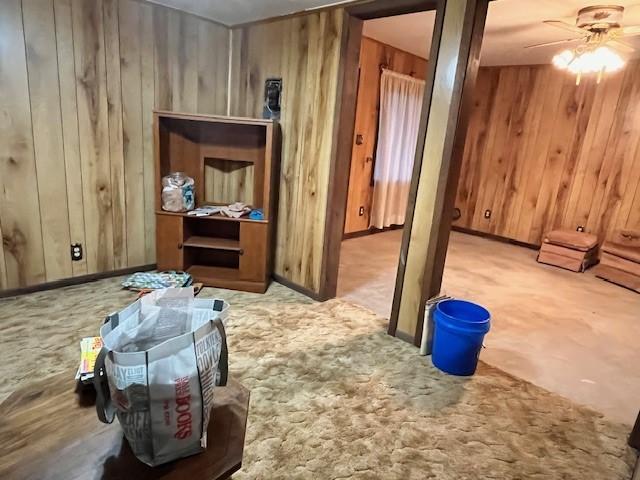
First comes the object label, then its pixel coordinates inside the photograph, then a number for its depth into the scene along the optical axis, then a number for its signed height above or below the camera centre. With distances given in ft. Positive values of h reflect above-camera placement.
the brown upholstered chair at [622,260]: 13.06 -2.84
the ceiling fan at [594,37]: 9.50 +3.45
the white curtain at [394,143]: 15.99 +0.51
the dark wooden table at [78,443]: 2.81 -2.32
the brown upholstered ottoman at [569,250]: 14.39 -2.88
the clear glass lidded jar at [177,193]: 10.16 -1.41
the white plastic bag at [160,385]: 2.71 -1.72
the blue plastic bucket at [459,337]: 7.02 -3.07
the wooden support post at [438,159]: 6.95 -0.02
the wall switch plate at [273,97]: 10.26 +1.19
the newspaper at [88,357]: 3.62 -2.15
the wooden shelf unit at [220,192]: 10.09 -1.40
